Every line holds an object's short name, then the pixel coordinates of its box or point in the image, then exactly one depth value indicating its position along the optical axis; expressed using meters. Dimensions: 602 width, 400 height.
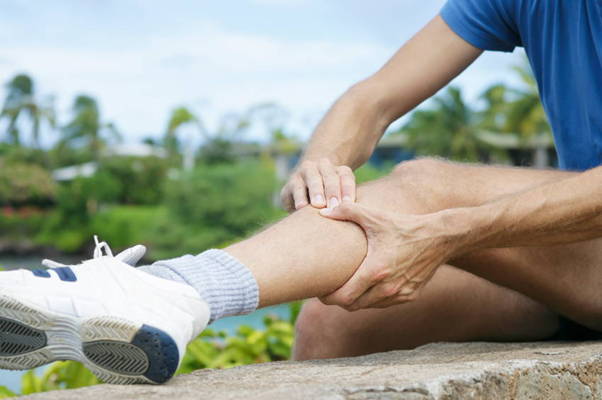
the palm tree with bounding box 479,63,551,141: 27.02
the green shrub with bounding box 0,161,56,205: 34.06
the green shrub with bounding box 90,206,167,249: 32.38
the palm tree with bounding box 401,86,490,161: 32.88
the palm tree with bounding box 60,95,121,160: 45.22
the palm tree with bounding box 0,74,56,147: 43.16
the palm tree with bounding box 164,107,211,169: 44.68
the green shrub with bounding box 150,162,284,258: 28.17
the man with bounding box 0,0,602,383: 1.18
